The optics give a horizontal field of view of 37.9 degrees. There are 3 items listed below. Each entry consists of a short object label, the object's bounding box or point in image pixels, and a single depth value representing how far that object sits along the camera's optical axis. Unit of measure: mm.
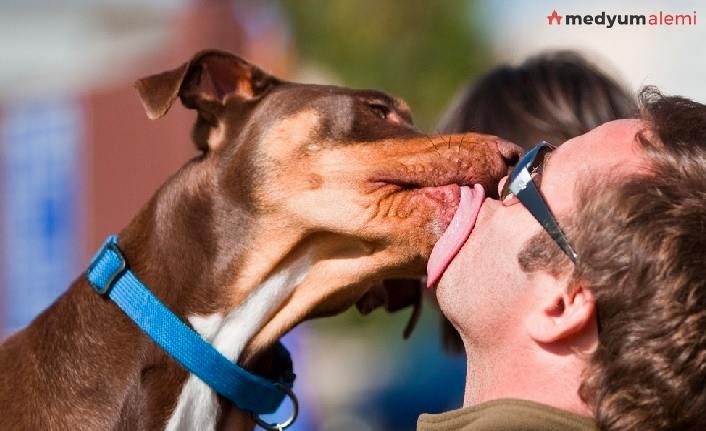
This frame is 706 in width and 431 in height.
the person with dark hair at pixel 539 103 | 4445
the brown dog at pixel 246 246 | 3303
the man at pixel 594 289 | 2656
